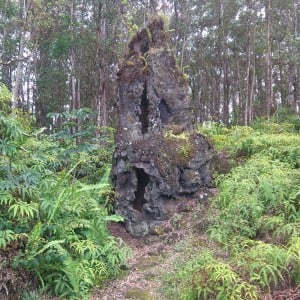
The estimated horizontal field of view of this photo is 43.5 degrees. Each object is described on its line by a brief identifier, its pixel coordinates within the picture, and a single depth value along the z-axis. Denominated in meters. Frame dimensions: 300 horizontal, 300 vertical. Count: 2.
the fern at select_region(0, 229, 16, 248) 5.11
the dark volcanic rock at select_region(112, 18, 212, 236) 8.08
